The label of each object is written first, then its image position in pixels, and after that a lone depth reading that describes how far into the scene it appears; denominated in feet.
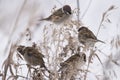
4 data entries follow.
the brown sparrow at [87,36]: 20.59
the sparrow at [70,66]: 13.93
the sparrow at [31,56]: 16.33
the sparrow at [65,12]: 23.72
